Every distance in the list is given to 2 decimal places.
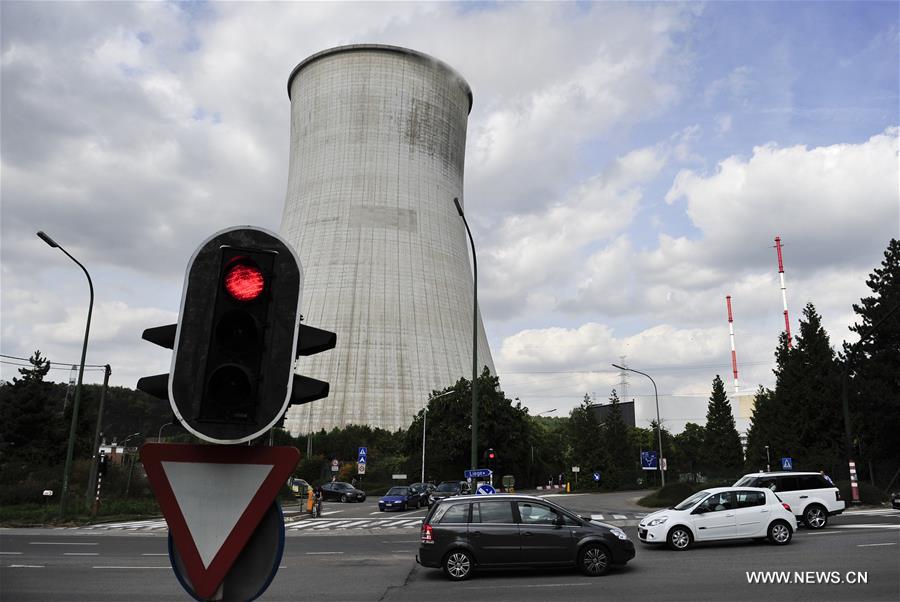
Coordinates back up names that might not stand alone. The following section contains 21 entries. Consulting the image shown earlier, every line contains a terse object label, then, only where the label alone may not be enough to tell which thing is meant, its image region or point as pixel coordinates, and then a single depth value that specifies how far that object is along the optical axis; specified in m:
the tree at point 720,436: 63.69
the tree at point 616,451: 46.94
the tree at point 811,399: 36.59
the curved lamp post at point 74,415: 20.30
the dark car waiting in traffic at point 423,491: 30.67
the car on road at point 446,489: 29.21
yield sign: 2.41
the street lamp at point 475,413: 15.54
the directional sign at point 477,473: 14.95
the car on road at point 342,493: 35.75
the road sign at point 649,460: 38.71
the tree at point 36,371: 40.50
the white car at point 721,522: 12.41
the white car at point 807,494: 15.84
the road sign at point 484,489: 14.58
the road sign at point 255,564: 2.40
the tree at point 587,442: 47.44
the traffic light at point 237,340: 2.40
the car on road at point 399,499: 27.94
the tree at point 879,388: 32.38
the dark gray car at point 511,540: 9.72
